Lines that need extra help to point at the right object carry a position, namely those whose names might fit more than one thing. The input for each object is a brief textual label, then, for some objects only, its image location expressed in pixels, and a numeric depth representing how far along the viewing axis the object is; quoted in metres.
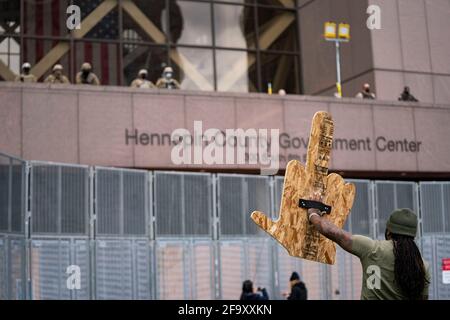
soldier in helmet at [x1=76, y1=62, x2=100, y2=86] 22.59
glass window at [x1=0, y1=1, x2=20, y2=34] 26.73
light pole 25.73
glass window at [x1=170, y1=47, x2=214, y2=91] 28.48
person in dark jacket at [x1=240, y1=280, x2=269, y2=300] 15.34
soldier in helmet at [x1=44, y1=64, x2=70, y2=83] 22.51
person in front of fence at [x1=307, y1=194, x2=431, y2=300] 4.91
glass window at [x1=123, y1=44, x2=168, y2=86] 27.69
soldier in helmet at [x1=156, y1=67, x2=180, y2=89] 23.70
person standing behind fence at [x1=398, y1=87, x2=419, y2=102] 25.77
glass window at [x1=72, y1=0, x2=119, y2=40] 27.64
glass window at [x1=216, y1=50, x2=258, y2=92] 29.22
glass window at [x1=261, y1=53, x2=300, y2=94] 30.06
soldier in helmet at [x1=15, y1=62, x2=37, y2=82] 22.83
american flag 27.17
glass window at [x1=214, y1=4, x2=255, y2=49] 29.61
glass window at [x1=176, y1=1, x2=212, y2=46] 29.14
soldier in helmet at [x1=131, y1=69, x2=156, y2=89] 23.02
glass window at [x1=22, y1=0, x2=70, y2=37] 27.20
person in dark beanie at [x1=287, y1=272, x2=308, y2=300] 16.69
